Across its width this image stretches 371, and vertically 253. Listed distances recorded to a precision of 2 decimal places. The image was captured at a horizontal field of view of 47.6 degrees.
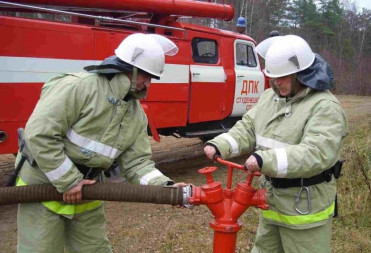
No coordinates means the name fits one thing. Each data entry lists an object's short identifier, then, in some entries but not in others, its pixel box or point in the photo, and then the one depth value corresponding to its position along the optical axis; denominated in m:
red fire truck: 4.95
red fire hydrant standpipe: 2.26
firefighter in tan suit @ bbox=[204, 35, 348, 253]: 2.27
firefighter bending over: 2.43
